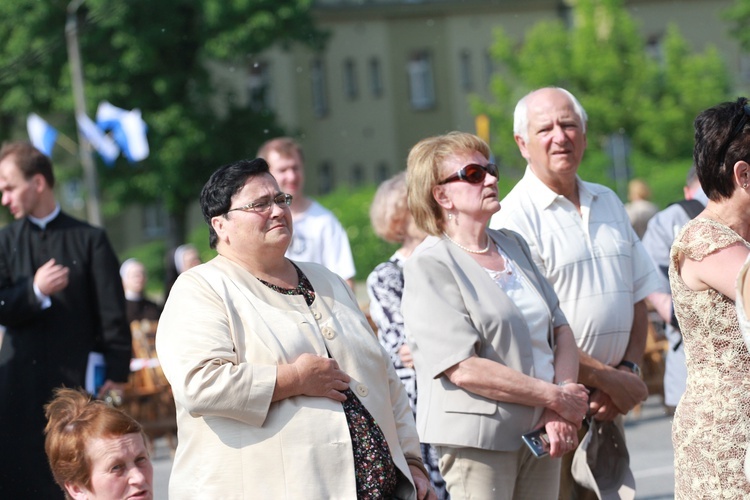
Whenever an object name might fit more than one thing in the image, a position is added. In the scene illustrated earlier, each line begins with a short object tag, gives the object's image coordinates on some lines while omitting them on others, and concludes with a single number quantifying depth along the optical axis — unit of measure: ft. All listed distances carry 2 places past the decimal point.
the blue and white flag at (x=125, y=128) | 103.19
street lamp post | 106.63
